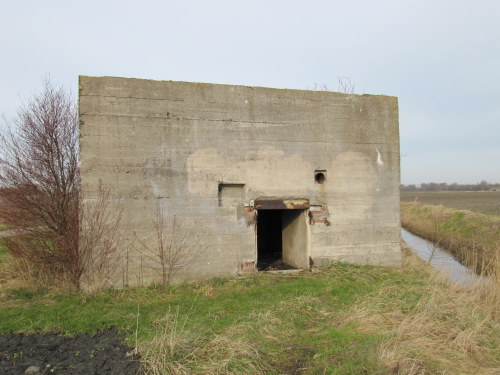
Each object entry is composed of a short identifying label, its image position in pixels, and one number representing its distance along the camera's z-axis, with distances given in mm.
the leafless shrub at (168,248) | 6340
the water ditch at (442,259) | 8427
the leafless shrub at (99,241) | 6035
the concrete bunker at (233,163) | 6254
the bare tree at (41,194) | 6586
